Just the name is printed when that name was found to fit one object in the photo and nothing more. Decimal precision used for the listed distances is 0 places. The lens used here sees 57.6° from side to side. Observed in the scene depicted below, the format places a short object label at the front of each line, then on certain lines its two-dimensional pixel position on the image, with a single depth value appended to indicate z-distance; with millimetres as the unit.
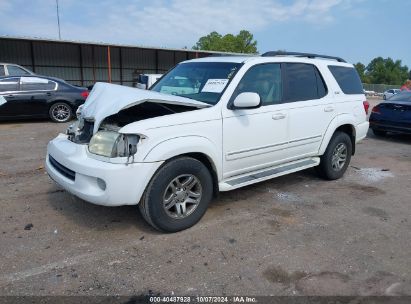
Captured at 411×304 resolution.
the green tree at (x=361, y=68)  119288
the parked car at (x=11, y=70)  12672
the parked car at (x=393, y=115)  9539
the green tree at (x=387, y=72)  117381
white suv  3422
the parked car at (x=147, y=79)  15200
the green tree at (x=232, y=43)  64625
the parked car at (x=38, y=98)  10289
